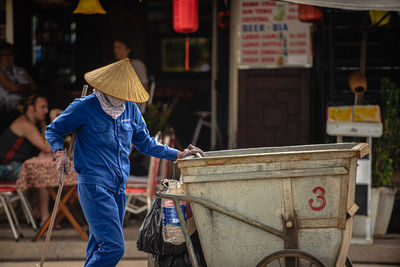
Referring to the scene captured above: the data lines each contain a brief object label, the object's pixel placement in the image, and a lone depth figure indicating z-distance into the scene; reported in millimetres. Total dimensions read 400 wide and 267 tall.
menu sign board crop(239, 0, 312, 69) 16937
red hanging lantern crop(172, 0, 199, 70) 14680
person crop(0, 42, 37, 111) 16875
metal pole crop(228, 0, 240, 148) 17281
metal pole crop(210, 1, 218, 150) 18594
